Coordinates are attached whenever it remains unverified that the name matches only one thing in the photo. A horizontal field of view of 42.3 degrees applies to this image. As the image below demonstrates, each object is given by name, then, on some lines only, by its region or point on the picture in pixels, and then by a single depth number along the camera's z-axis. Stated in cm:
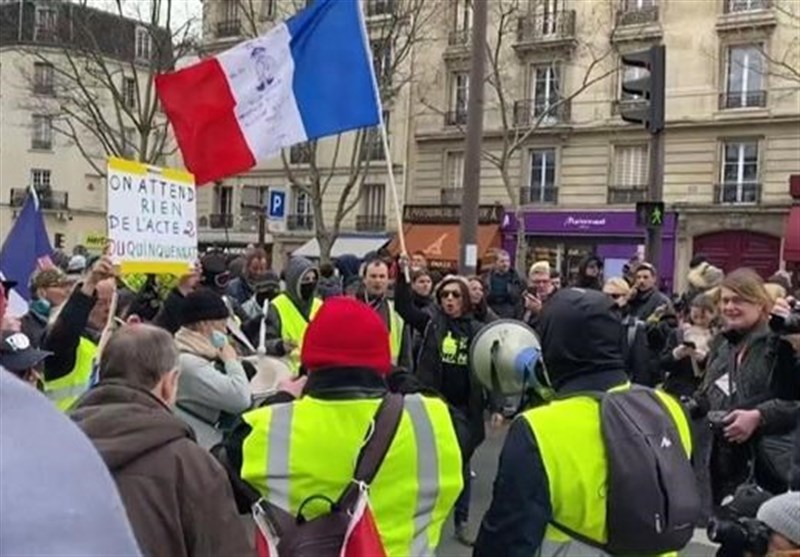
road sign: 1845
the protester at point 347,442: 291
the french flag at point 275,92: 715
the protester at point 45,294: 582
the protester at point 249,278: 1062
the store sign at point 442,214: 3362
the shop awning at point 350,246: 3631
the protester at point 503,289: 1043
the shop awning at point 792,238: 2664
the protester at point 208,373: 427
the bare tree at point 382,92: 2734
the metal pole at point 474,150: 1063
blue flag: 764
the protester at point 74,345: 473
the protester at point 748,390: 418
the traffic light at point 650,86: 910
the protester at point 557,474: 277
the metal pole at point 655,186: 941
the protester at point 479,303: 714
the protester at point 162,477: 241
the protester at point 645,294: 855
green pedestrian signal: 970
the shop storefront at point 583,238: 3058
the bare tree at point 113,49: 2680
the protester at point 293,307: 673
